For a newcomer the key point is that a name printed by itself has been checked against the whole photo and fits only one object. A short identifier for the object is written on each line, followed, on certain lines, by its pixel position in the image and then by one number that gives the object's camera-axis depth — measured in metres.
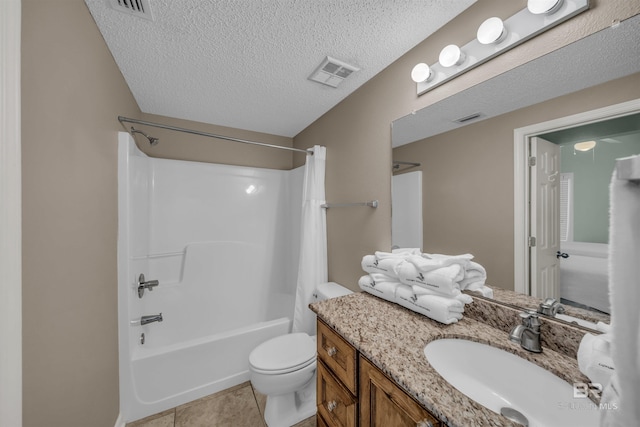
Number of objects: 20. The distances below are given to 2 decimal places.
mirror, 0.73
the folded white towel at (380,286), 1.20
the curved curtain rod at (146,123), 1.46
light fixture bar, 0.80
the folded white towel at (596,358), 0.60
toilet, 1.42
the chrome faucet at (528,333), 0.79
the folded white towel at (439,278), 1.00
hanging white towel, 0.32
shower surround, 1.57
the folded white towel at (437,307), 0.96
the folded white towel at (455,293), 1.01
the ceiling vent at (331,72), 1.44
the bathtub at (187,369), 1.57
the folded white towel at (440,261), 1.05
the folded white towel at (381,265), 1.24
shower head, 1.83
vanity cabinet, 0.69
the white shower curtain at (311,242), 2.00
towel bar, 1.59
